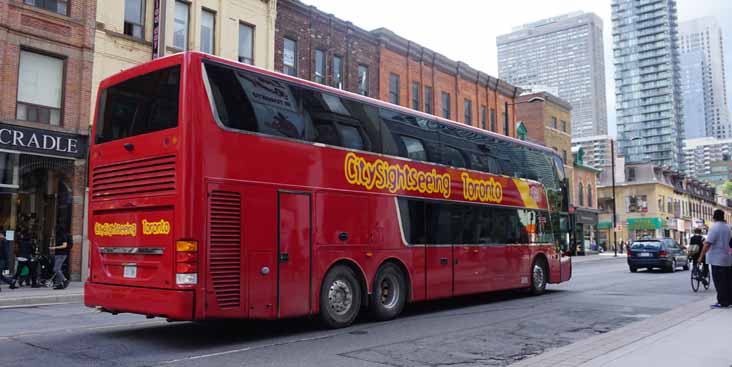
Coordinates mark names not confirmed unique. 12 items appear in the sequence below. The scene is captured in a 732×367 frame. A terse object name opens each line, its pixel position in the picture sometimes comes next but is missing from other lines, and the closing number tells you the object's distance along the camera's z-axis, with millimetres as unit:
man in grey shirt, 11539
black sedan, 25938
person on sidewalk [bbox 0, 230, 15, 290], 16922
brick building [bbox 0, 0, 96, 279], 18775
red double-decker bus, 7938
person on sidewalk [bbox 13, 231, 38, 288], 17531
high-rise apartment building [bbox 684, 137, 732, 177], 175250
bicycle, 17203
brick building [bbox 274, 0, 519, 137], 28250
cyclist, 15812
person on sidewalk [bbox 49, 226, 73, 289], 17047
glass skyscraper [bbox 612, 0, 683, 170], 146875
